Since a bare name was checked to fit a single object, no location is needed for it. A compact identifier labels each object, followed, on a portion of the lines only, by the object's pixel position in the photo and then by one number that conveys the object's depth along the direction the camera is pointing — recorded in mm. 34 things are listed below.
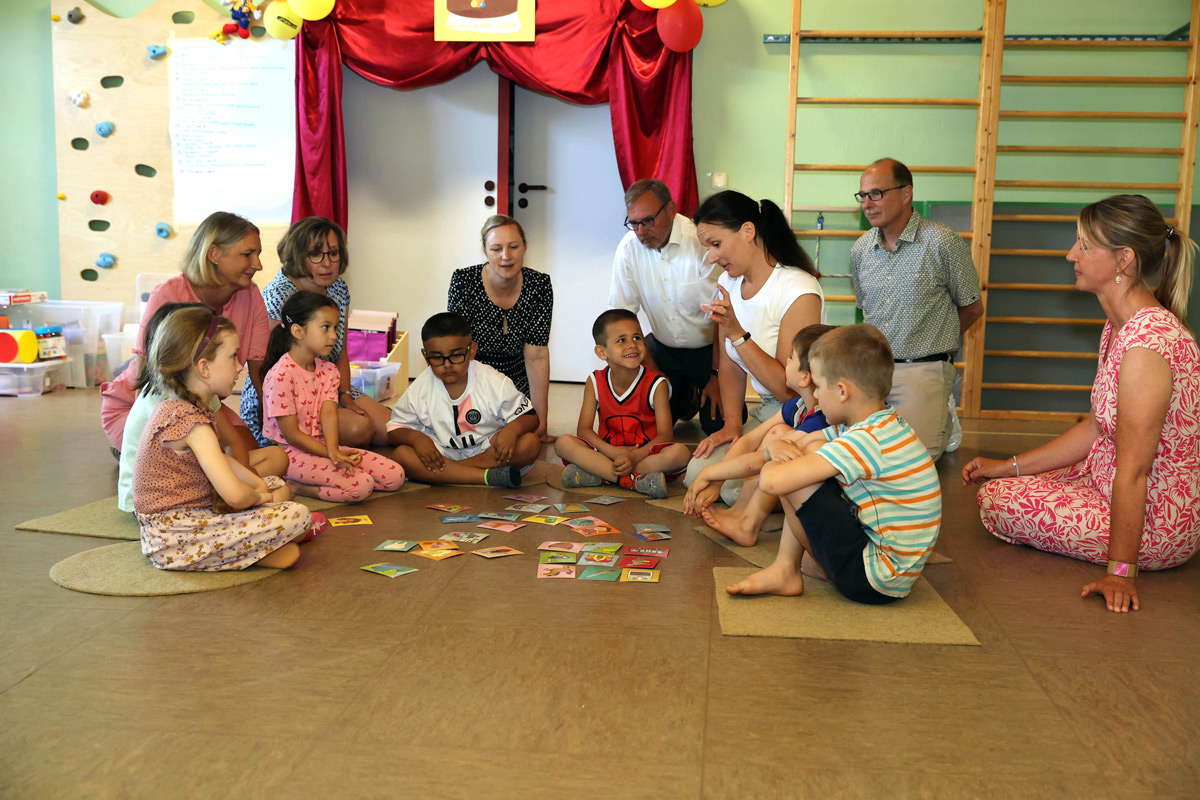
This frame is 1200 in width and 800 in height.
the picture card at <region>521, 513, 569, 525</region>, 2723
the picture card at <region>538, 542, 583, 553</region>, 2426
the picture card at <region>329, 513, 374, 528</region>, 2712
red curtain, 5281
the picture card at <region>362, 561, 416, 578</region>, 2225
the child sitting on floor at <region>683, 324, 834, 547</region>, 2258
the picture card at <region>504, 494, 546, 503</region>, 3025
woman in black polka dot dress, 3697
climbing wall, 5594
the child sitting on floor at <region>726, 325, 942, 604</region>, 1917
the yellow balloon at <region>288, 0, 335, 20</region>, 5137
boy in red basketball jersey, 3146
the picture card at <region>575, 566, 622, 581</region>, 2221
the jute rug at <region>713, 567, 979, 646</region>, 1894
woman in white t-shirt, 2861
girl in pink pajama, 2994
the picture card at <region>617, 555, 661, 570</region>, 2293
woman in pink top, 3018
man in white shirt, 3637
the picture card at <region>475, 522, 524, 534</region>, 2631
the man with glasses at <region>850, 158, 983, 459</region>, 3576
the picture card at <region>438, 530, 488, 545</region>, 2523
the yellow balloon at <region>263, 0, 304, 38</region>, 5227
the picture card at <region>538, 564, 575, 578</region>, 2234
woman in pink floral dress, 2098
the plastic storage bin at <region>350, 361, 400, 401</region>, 4664
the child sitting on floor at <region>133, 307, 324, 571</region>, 2186
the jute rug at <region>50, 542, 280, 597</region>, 2094
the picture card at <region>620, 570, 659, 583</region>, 2215
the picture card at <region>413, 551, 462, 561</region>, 2359
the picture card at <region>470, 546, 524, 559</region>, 2375
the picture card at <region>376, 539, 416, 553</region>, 2422
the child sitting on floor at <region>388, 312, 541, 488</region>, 3232
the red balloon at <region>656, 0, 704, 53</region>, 4992
